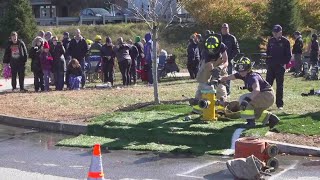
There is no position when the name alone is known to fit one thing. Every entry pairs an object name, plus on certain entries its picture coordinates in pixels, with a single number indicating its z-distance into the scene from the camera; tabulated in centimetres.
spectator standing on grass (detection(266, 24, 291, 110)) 1335
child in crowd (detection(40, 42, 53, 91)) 1911
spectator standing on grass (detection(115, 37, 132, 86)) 2031
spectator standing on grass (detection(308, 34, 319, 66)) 2288
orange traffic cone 751
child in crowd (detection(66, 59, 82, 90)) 1930
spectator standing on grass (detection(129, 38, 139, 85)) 2108
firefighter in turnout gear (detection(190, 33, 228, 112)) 1260
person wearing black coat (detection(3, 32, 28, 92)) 1908
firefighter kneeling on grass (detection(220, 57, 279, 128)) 1088
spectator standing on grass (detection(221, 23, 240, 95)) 1521
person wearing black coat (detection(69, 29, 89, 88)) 2021
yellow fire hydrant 1152
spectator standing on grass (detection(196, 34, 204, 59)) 2232
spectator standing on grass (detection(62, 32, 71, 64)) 2055
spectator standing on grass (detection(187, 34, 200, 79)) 2244
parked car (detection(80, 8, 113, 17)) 5266
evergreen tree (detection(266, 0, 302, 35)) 3725
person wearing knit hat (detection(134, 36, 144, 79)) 2195
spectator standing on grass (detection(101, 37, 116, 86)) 2103
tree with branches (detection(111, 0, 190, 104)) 1457
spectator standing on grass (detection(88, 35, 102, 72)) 2255
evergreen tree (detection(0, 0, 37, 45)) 3544
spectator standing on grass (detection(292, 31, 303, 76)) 2334
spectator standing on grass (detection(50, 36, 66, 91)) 1933
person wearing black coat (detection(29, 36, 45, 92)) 1917
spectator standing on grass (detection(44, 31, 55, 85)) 2000
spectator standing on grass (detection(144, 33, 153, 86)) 2119
